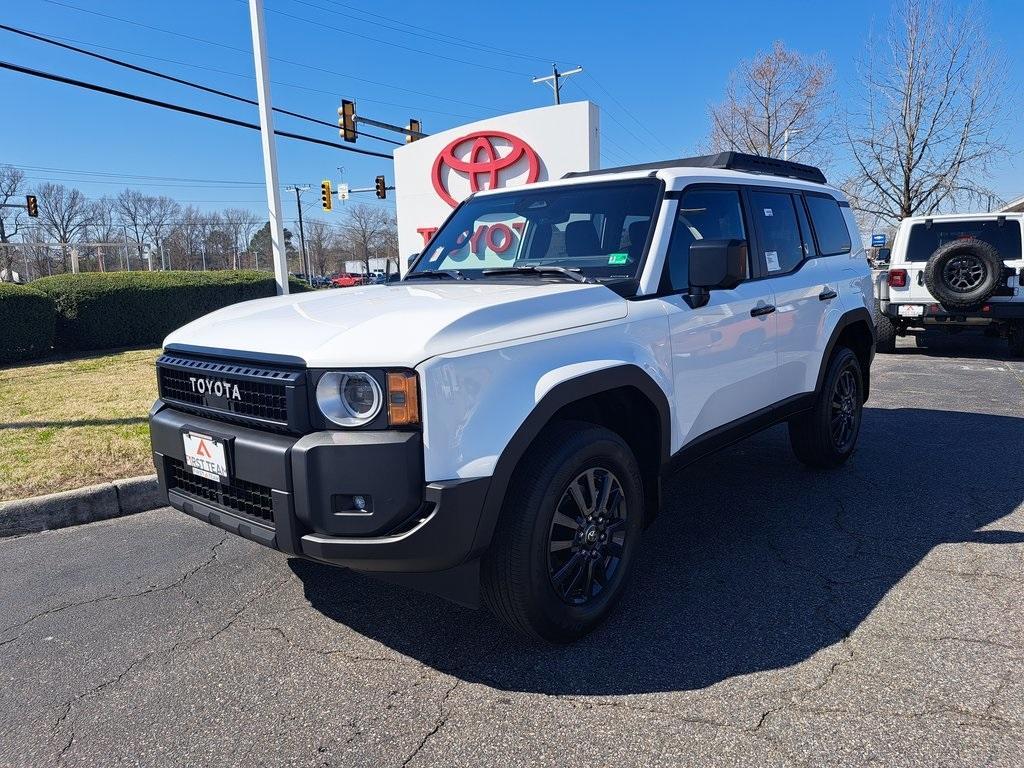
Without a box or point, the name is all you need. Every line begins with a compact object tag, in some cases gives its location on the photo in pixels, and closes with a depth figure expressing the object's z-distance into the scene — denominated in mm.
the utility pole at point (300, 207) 62641
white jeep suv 9859
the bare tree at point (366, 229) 82250
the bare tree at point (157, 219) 77706
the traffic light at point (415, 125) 21977
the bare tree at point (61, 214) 67562
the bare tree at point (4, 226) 42019
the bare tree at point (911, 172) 23344
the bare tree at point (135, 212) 76812
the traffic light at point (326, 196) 30391
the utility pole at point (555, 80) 34500
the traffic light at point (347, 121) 19391
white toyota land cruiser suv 2449
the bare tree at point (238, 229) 69000
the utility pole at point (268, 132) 10375
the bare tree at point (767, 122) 28922
